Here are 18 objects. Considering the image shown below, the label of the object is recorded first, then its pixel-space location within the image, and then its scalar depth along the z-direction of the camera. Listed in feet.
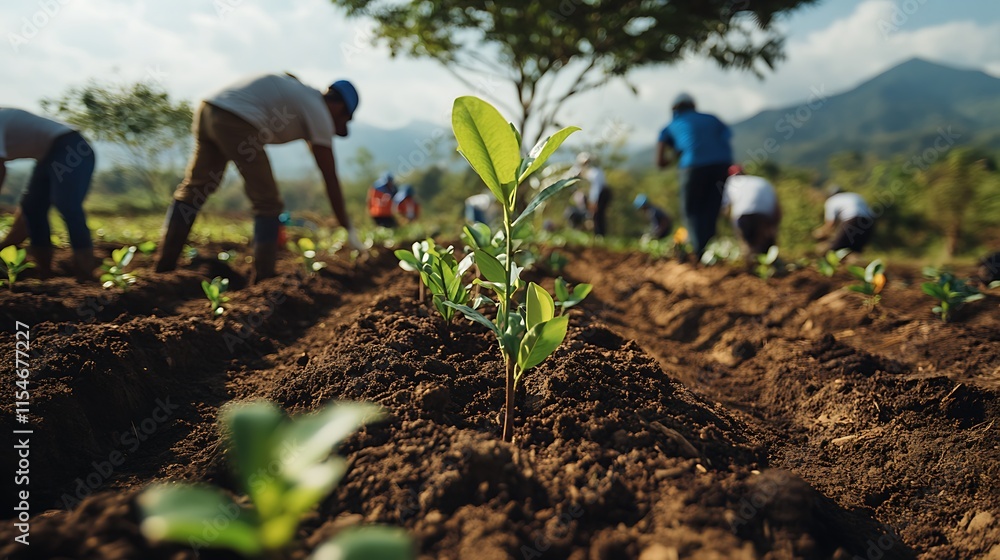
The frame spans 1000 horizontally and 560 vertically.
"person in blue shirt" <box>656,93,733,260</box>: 15.19
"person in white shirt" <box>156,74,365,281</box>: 10.04
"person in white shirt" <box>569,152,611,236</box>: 30.50
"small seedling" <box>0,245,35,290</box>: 8.25
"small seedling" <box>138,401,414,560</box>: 1.86
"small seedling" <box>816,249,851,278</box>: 12.63
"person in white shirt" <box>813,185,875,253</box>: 20.17
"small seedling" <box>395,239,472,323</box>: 5.99
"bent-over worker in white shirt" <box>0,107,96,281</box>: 10.03
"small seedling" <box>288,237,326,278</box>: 11.36
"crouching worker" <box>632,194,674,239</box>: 32.17
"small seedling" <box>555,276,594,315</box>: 6.84
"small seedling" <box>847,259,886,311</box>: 9.36
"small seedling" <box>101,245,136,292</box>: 8.68
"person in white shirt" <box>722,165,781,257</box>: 18.12
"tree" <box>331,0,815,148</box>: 26.48
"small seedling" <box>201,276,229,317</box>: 8.47
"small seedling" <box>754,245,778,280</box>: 13.26
